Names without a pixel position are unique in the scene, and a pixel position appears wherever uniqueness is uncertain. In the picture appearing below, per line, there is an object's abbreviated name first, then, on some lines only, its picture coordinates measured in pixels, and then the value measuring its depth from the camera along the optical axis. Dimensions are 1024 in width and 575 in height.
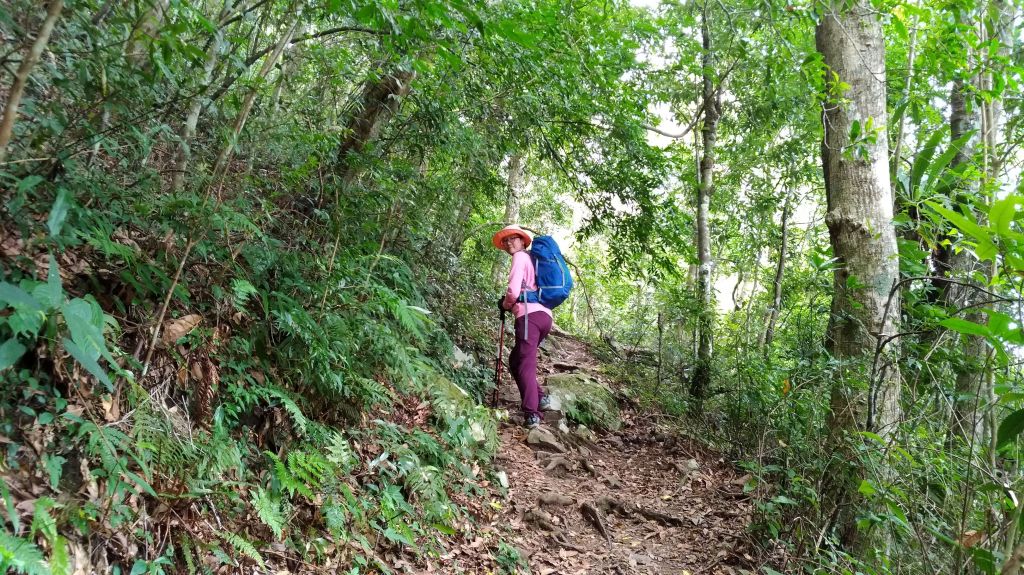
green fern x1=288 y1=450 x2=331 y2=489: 3.08
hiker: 6.17
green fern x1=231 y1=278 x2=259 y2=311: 3.16
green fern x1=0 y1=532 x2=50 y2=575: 1.72
